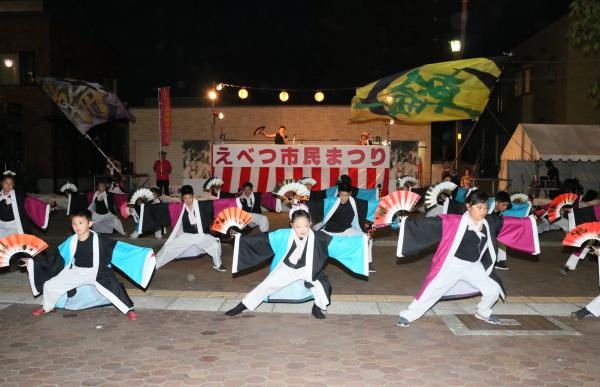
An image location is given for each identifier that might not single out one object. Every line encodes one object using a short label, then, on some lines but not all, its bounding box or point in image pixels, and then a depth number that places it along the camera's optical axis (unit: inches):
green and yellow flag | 418.6
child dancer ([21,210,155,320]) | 239.9
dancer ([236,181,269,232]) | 451.2
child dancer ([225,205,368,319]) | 244.4
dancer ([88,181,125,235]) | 468.5
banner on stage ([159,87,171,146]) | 752.3
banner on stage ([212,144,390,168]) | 669.3
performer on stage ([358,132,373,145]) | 772.0
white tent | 669.3
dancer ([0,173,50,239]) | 344.5
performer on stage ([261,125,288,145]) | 725.2
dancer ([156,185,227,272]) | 345.1
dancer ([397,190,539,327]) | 232.2
